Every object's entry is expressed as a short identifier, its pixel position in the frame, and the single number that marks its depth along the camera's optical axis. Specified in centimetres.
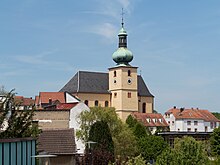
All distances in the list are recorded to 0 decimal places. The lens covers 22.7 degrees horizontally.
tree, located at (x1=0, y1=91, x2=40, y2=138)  2602
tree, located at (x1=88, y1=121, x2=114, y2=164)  4592
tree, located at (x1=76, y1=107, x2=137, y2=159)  6141
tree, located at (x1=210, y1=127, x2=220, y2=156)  7641
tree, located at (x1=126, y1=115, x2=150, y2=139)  8088
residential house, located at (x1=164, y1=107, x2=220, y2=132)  12888
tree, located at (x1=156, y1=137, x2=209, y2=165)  3206
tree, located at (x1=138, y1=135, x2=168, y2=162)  6871
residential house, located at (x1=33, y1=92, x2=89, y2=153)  7088
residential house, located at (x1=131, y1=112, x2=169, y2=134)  11328
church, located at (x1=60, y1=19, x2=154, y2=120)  11562
